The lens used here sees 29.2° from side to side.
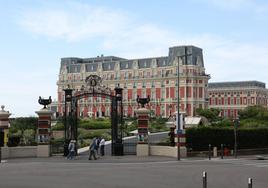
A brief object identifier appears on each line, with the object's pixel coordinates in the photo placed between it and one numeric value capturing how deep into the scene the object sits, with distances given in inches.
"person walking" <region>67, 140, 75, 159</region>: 1290.2
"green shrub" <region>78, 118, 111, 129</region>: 2789.1
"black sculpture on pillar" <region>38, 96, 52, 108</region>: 1395.2
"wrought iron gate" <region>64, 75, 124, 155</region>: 1374.3
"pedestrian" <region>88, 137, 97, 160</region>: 1298.0
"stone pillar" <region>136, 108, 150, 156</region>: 1394.2
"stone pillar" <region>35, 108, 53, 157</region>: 1384.1
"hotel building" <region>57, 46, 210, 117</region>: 5556.1
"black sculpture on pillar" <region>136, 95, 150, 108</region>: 1419.5
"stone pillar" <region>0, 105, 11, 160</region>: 1371.6
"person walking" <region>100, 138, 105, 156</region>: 1424.7
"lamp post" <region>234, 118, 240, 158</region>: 1422.2
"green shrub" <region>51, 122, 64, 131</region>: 2541.3
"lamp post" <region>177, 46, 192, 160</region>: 1280.8
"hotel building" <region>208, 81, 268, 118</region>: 6390.3
